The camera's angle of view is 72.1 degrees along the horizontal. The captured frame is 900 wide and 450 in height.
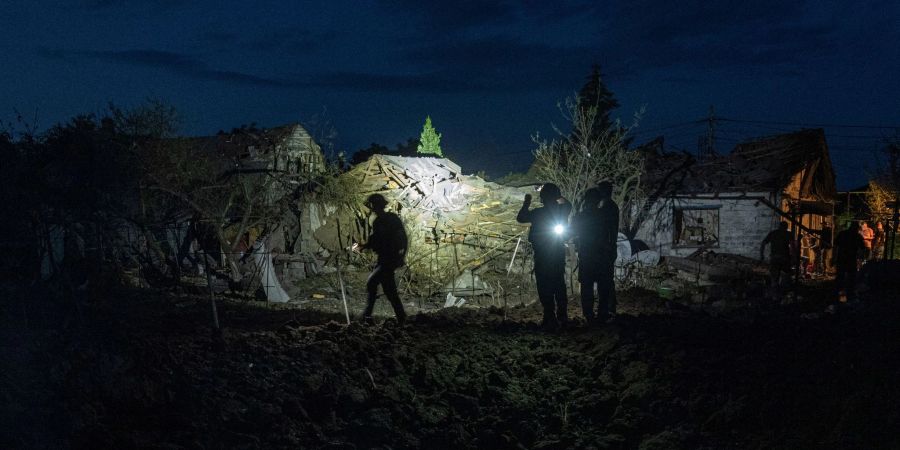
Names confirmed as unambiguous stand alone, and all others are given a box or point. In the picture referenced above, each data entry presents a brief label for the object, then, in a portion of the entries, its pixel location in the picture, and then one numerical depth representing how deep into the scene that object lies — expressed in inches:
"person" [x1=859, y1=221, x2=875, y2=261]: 794.2
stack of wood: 633.6
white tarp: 528.5
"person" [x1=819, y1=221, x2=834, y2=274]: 773.9
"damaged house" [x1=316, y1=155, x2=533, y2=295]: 642.8
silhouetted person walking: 303.0
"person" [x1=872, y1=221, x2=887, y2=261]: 702.1
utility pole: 1189.7
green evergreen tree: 1648.6
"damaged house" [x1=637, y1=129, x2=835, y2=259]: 810.8
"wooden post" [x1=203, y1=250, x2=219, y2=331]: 276.1
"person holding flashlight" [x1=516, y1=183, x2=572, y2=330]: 298.5
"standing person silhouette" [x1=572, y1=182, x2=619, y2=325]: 306.7
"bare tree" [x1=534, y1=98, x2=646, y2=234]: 573.9
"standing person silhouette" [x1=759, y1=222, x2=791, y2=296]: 510.9
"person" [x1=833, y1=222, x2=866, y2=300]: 475.2
